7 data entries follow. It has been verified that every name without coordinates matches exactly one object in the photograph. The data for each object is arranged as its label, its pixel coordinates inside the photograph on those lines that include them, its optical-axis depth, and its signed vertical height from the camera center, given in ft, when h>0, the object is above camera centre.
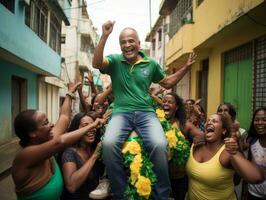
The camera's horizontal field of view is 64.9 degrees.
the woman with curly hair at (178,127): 7.81 -1.27
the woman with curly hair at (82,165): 6.44 -2.26
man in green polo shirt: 6.27 -0.45
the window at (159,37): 53.11 +15.27
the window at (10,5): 21.89 +9.49
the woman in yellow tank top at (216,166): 5.91 -2.08
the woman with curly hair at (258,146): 7.56 -1.77
